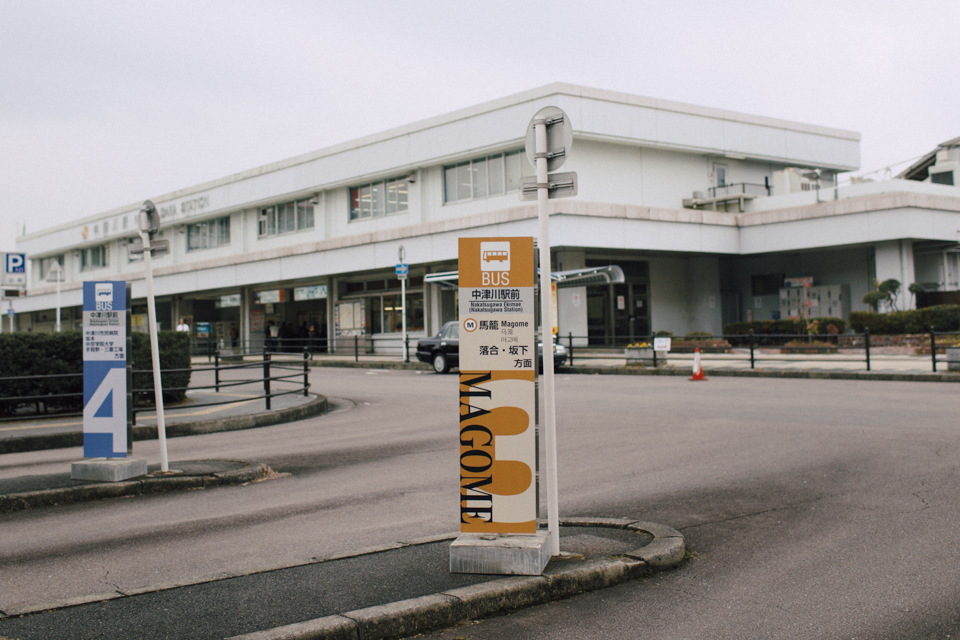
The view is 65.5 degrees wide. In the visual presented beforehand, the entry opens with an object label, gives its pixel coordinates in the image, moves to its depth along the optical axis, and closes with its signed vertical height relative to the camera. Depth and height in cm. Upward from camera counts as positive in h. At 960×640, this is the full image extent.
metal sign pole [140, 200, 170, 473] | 791 +23
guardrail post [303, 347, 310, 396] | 1612 -87
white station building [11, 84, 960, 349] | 2966 +467
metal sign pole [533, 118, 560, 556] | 482 -3
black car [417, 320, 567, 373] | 2313 -61
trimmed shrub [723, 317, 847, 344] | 2838 -23
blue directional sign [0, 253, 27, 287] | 2622 +266
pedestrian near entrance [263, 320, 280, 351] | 4147 +27
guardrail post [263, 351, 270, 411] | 1408 -76
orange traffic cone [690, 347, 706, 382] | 1906 -118
